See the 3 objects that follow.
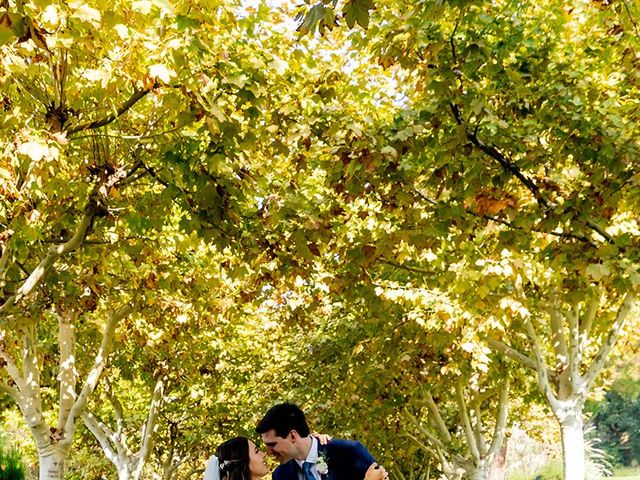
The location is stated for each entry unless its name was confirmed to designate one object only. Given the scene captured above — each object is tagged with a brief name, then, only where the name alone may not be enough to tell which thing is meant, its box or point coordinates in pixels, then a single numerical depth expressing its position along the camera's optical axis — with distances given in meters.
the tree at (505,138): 7.16
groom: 5.30
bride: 5.86
